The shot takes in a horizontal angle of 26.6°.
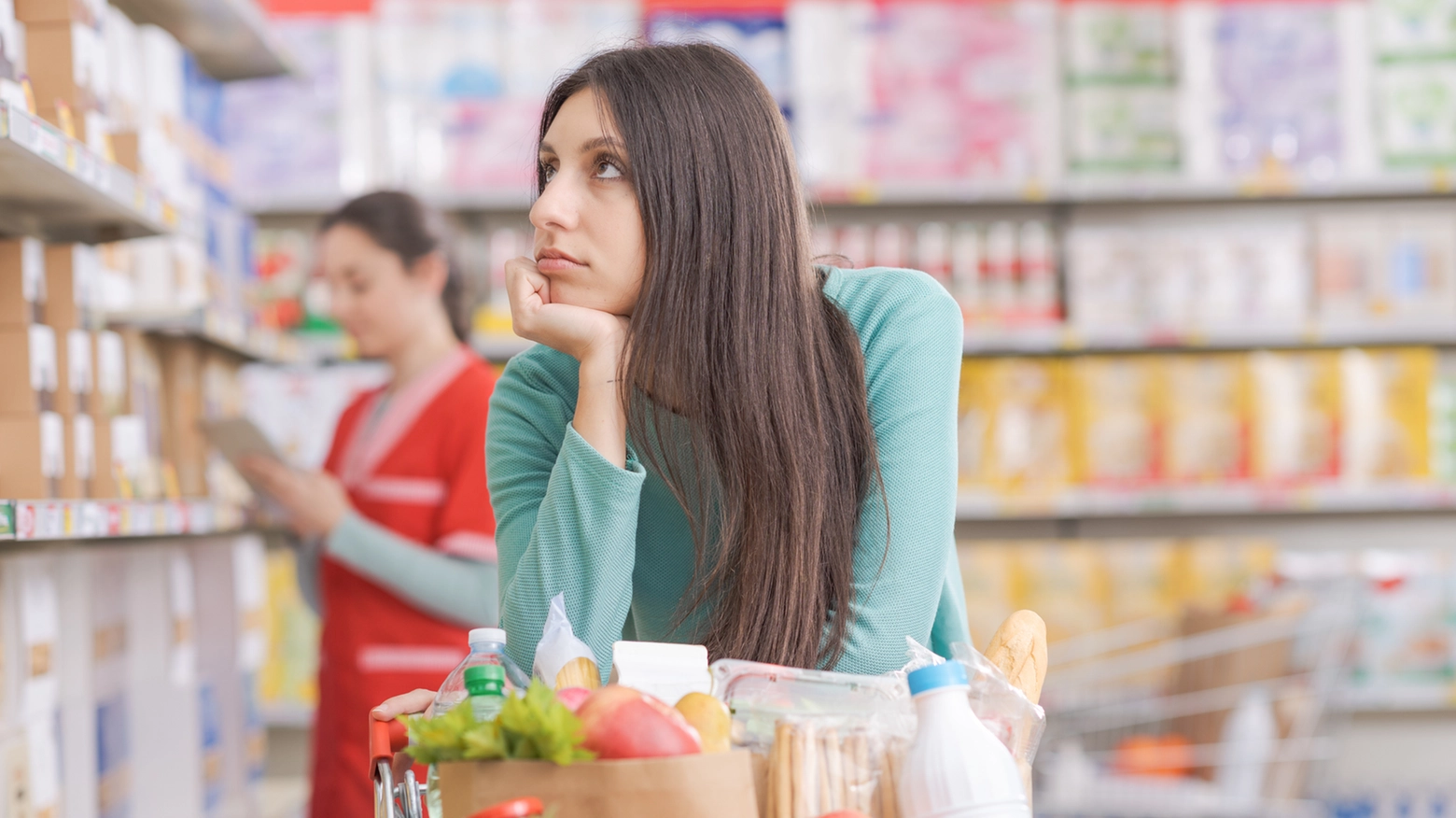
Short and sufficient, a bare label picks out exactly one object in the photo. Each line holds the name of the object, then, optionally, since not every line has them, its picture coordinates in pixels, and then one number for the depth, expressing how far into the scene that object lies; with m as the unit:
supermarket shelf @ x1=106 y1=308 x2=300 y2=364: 3.85
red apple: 1.98
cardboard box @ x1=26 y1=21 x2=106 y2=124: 2.96
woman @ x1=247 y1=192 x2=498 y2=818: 4.00
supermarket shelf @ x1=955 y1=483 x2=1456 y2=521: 6.34
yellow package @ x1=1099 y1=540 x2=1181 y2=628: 6.39
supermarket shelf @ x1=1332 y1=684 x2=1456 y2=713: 6.42
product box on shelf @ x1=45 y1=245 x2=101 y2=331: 3.13
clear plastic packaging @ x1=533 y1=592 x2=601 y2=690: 2.13
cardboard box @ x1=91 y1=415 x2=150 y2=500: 3.26
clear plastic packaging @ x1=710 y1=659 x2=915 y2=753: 2.08
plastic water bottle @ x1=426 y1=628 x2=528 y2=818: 2.07
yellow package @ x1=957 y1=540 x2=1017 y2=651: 6.41
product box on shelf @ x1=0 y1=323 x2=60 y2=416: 2.90
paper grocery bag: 1.97
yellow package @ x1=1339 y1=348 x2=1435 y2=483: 6.42
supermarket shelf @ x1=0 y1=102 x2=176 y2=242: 2.68
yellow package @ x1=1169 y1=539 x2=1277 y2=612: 6.43
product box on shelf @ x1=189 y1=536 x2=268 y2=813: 4.56
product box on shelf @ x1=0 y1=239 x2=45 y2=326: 2.94
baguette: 2.19
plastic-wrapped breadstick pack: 2.03
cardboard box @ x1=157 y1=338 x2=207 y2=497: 4.09
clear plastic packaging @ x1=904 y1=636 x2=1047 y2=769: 2.08
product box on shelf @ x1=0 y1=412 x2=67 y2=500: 2.88
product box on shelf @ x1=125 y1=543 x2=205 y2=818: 3.98
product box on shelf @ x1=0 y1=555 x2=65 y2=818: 3.03
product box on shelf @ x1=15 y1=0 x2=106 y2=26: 2.97
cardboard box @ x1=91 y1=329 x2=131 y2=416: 3.34
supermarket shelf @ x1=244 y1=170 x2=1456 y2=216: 6.53
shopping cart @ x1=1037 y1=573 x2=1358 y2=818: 5.15
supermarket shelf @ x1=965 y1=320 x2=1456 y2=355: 6.45
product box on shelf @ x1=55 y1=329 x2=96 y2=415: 3.10
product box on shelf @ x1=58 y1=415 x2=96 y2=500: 3.07
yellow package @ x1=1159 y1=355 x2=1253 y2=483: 6.45
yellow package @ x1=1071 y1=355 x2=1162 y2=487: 6.49
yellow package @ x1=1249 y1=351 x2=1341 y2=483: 6.42
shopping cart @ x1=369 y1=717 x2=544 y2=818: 2.12
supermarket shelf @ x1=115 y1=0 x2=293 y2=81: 4.38
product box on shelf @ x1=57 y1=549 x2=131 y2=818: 3.43
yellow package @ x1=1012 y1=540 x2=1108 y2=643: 6.41
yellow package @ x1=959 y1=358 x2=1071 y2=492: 6.53
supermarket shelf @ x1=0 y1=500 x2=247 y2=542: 2.64
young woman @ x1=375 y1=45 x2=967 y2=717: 2.44
